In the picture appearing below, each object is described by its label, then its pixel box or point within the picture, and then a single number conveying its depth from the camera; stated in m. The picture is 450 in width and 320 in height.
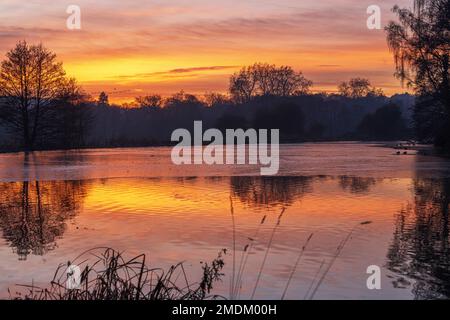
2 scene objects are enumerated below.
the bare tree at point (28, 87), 51.00
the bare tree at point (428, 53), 37.88
